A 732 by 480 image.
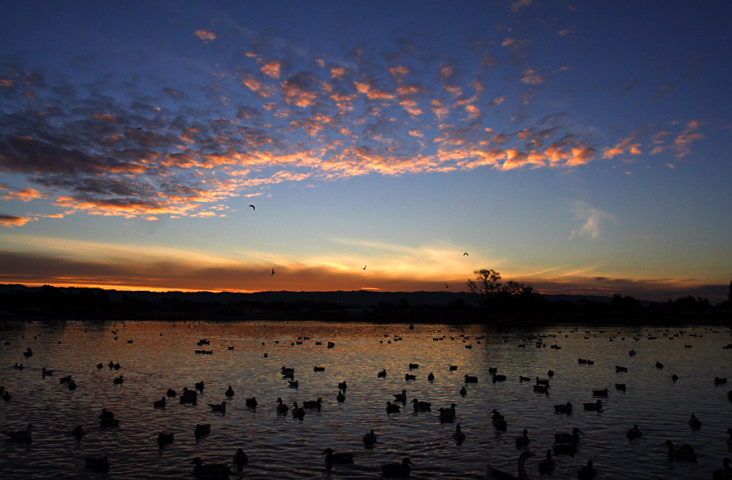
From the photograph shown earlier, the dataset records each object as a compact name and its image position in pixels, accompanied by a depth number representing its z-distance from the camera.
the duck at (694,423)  22.29
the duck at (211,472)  15.80
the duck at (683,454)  17.84
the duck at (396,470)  16.08
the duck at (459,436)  20.23
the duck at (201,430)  20.49
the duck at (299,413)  23.94
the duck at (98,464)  16.56
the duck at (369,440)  19.38
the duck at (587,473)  15.97
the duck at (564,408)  25.39
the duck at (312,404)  25.91
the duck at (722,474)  15.56
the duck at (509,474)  14.99
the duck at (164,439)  19.47
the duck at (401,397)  27.53
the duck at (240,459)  17.22
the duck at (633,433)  20.66
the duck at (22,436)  19.88
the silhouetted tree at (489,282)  163.50
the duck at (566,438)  19.52
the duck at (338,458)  17.30
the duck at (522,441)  19.45
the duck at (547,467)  16.67
